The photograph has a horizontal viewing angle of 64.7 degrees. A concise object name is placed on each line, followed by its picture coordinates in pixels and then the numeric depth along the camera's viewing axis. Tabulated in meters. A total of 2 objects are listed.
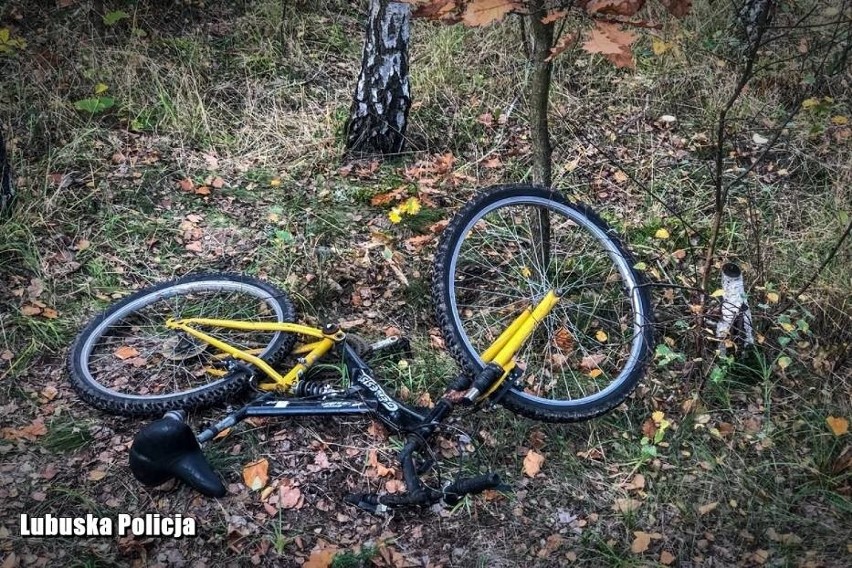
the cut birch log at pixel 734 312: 3.71
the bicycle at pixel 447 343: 3.33
